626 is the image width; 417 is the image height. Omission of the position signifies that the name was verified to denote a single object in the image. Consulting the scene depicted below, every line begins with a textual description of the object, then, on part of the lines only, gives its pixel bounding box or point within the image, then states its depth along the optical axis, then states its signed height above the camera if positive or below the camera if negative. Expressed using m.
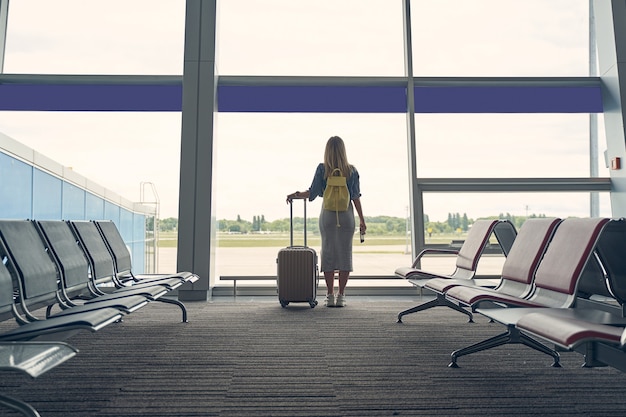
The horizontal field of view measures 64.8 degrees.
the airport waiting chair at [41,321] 1.70 -0.29
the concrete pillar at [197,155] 4.71 +0.83
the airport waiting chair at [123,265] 3.34 -0.18
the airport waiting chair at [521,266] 2.43 -0.14
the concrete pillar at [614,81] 4.84 +1.58
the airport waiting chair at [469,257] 3.33 -0.13
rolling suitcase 4.13 -0.32
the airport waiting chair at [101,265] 2.85 -0.15
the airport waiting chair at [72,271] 2.35 -0.16
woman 4.17 +0.14
